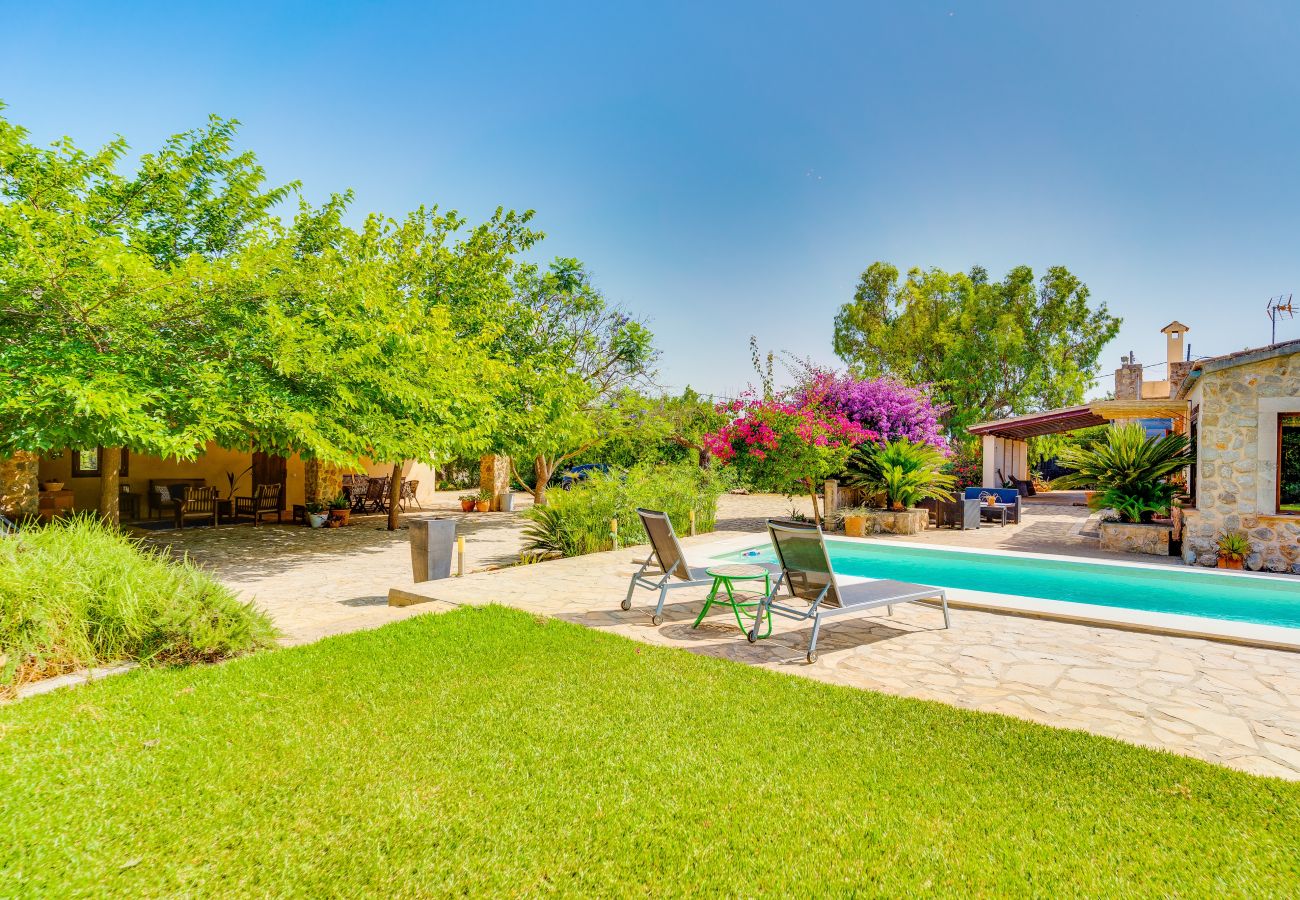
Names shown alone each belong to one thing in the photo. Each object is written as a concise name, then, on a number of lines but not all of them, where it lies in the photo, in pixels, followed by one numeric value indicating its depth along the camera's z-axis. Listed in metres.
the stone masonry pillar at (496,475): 21.48
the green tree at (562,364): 15.50
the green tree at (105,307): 8.13
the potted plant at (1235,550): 9.73
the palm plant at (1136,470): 11.77
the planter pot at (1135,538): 11.42
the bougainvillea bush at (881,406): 15.66
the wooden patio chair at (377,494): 18.69
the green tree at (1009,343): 31.36
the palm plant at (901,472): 14.48
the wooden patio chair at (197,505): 14.34
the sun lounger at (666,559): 6.24
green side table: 5.78
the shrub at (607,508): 10.76
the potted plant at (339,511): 16.39
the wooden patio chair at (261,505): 16.14
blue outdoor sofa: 16.80
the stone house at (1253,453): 9.51
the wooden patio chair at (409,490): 20.62
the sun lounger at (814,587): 5.29
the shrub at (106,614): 4.43
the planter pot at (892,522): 14.27
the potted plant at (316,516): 16.06
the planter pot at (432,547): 8.22
